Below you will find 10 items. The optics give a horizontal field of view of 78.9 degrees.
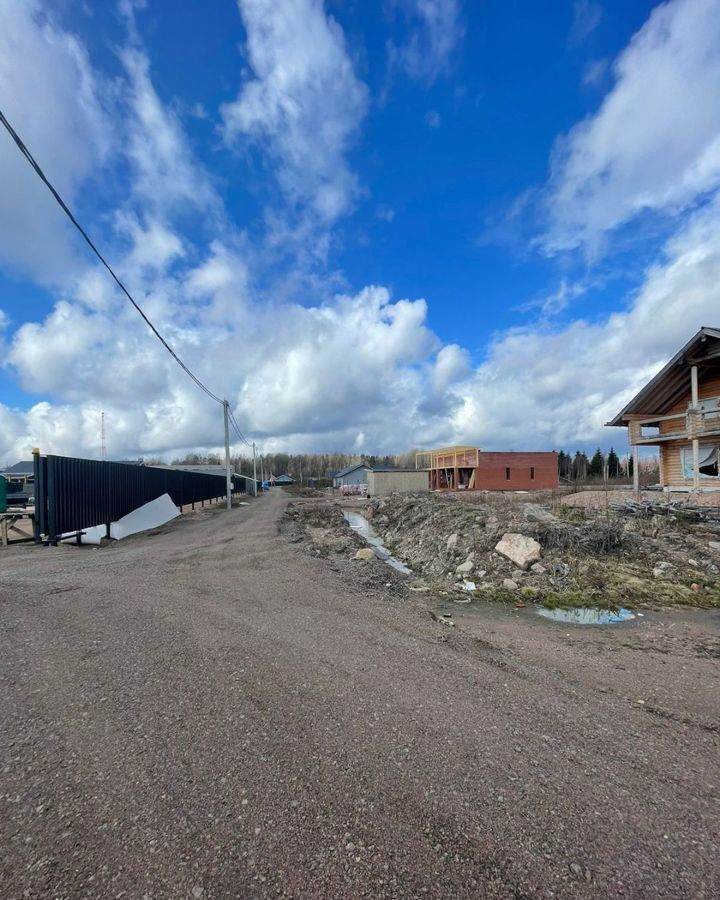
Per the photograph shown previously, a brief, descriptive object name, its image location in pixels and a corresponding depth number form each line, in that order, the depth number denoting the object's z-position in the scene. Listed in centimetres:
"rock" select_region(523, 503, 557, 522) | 1152
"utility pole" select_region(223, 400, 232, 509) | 2843
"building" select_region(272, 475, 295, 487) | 10739
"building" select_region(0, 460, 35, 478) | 4892
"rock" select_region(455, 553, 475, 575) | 884
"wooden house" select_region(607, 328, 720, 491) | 1552
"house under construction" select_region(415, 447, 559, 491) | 4616
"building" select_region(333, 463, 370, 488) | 8038
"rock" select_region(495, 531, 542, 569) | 858
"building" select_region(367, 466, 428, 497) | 5019
